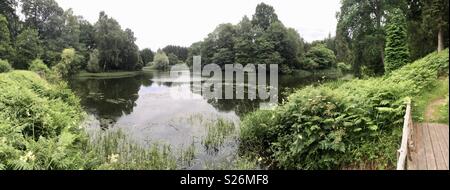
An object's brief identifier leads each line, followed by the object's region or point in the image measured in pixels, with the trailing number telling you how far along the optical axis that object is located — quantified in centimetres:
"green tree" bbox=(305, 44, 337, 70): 5544
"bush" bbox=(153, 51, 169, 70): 7056
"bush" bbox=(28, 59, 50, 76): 2847
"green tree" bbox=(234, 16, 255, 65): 4712
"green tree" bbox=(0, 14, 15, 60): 3228
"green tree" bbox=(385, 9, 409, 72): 1912
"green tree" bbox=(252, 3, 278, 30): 5553
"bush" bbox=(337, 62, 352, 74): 4239
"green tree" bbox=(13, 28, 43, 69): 3467
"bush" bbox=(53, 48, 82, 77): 3868
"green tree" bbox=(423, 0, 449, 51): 1536
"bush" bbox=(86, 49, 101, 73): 5091
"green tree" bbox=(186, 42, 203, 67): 5412
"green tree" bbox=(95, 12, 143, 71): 5524
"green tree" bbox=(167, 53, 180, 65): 8212
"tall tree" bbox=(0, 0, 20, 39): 4172
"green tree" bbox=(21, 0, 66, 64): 4631
